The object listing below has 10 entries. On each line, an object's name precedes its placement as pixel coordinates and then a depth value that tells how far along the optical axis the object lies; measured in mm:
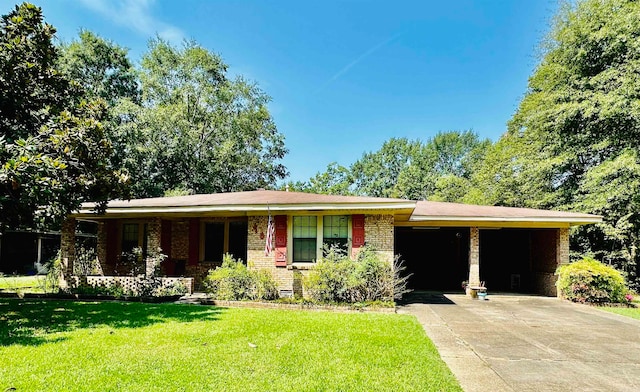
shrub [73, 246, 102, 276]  13242
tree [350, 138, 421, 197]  45406
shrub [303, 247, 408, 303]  9922
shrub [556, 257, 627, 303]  11758
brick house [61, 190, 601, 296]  10805
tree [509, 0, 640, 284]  16188
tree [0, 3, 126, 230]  7066
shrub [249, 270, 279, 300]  10335
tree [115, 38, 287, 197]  24469
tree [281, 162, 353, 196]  43906
